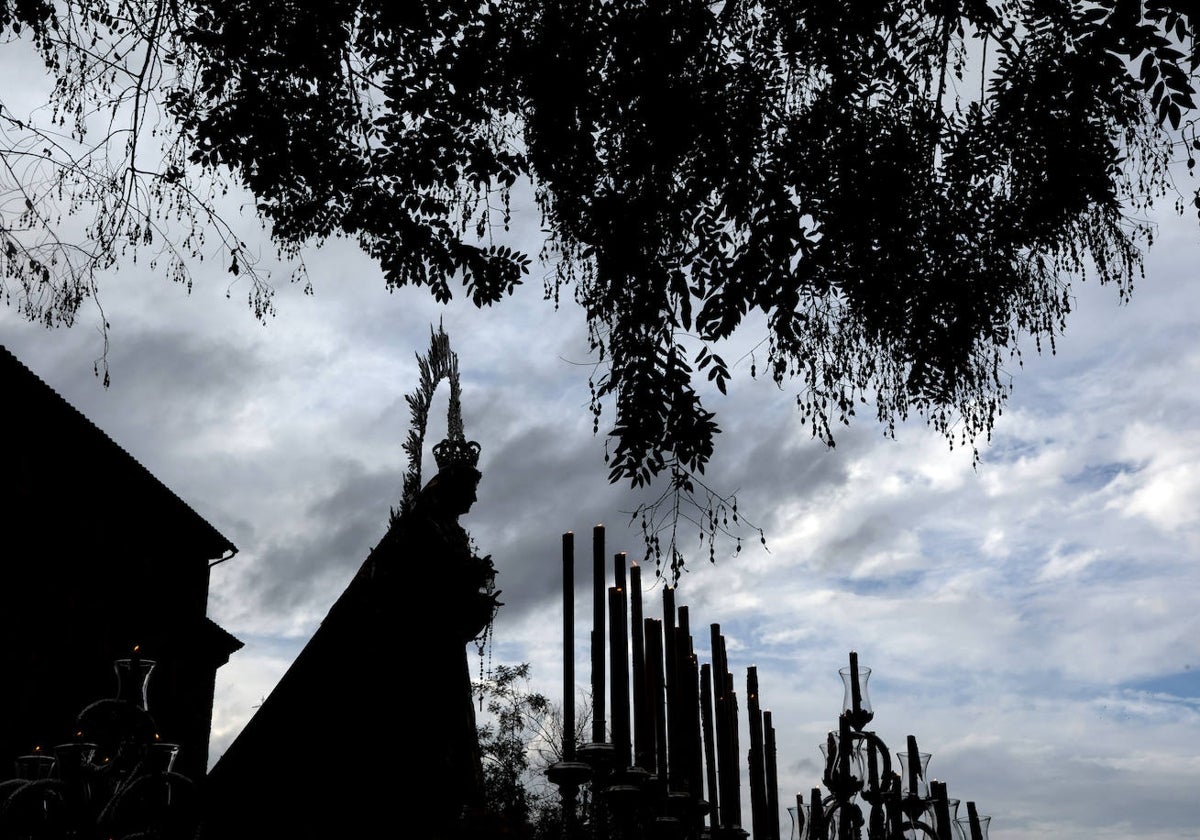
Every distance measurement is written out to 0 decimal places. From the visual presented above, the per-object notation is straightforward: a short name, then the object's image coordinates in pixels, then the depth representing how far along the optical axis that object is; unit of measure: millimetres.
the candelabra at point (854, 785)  5031
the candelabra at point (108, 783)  5051
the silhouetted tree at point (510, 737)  22531
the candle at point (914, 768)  5914
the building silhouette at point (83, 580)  20016
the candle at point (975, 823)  6527
